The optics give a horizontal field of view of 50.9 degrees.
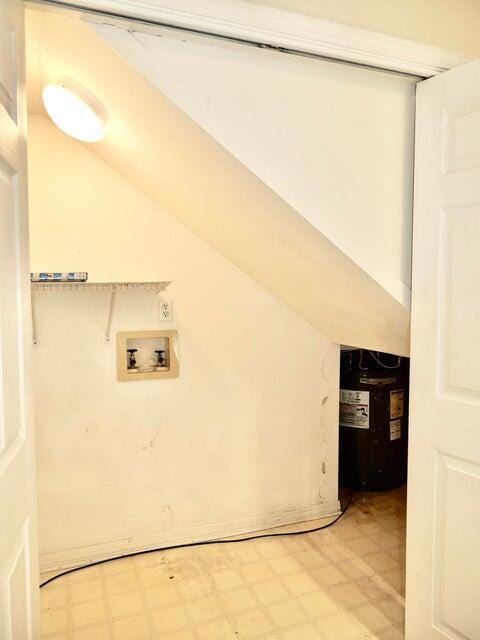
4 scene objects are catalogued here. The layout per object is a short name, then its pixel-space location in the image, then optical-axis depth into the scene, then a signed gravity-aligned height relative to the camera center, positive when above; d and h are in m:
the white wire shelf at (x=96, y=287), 2.00 +0.02
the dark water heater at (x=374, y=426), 2.84 -0.77
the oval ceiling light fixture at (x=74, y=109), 1.61 +0.60
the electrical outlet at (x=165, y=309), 2.33 -0.08
